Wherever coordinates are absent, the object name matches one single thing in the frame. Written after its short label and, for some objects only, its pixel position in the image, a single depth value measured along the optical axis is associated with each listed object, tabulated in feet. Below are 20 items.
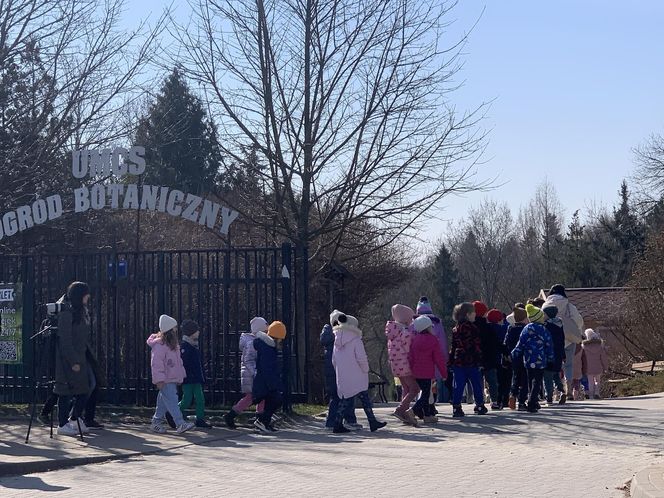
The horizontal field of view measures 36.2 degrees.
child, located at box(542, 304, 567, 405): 51.47
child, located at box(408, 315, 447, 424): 44.52
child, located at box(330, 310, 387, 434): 43.11
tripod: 41.65
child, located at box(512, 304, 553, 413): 47.93
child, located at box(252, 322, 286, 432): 43.80
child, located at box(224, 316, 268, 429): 45.91
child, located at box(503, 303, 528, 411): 49.93
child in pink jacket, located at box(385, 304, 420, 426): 44.86
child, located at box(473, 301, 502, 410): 50.69
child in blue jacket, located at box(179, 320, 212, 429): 45.52
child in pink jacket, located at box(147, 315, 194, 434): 43.75
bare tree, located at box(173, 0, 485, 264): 57.36
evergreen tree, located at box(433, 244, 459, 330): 183.73
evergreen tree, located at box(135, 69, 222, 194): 67.82
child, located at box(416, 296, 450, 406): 50.19
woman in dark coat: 42.32
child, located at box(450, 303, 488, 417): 48.52
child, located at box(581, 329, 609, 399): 63.00
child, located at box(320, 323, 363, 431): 44.19
